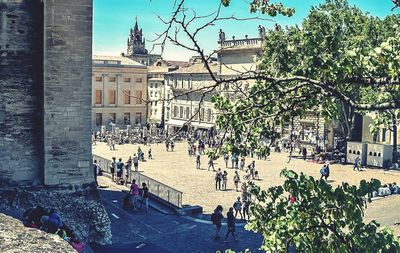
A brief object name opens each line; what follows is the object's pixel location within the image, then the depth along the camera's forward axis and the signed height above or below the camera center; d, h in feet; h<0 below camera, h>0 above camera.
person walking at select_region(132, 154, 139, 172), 103.55 -11.78
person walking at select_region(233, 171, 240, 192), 87.34 -12.55
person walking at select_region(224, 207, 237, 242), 58.80 -13.07
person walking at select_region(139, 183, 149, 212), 71.00 -12.63
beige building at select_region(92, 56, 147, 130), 222.07 +3.34
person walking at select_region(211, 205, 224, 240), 59.52 -12.70
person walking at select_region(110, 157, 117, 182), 93.33 -12.02
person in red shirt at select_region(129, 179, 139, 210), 71.05 -12.34
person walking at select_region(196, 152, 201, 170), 111.17 -12.69
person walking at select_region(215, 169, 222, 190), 87.51 -12.38
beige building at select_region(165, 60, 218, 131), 188.71 +0.48
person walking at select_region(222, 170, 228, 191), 87.62 -12.60
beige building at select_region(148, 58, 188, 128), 227.81 +4.33
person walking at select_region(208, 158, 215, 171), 109.91 -12.64
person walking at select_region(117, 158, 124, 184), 89.76 -11.77
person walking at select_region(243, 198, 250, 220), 67.24 -12.81
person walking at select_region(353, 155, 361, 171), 109.40 -11.60
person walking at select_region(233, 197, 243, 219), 67.31 -12.86
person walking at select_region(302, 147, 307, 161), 129.21 -11.58
